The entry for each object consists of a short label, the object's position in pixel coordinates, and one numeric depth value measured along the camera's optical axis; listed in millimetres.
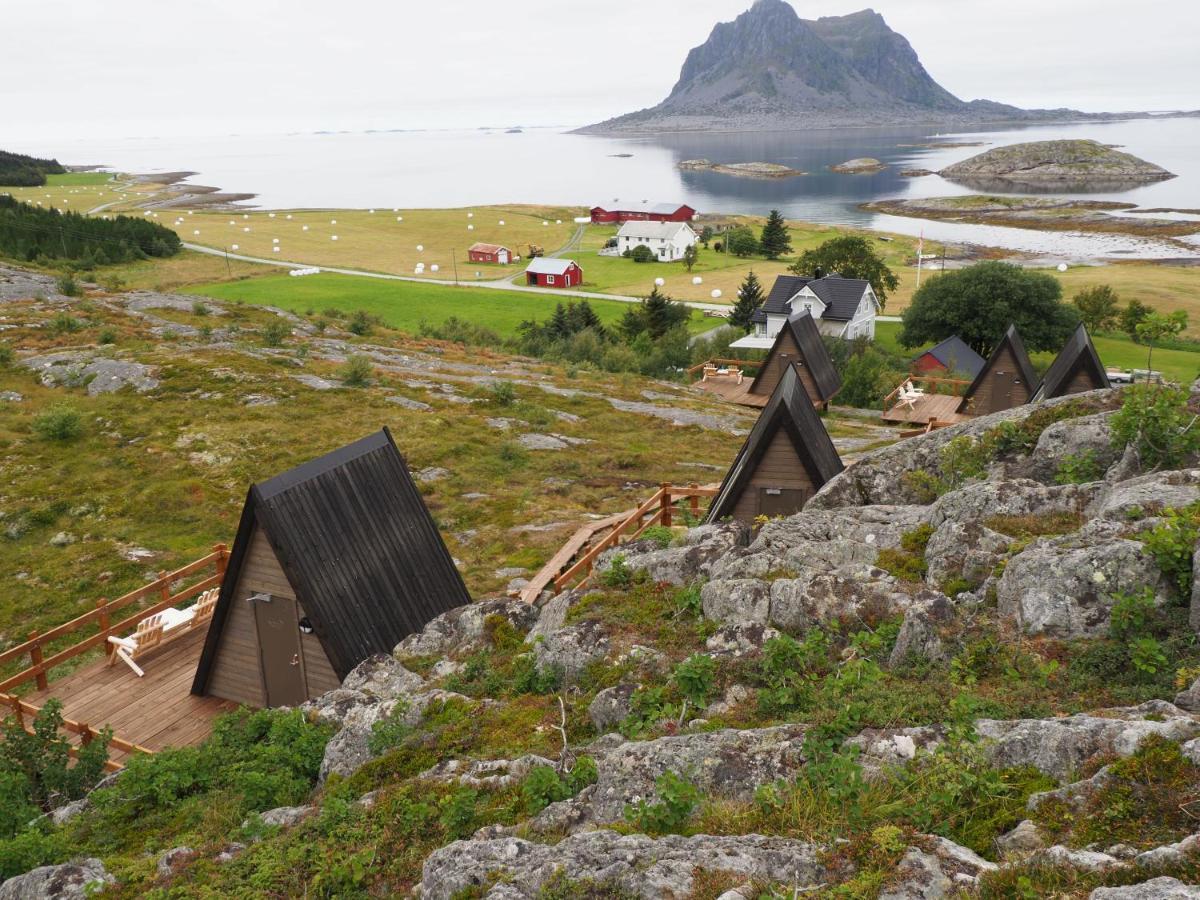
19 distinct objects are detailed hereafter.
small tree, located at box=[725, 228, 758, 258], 132125
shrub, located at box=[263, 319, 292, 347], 52656
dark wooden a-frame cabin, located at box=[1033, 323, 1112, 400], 27438
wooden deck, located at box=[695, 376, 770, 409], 51156
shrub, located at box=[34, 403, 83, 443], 32844
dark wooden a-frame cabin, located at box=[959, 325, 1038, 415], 38750
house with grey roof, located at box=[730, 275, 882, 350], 65312
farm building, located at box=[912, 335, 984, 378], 56562
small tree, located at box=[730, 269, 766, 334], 78250
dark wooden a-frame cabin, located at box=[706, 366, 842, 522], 16234
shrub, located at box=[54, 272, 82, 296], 62750
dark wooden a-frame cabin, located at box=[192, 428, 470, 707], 13891
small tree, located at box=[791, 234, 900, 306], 85625
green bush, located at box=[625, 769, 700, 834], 6738
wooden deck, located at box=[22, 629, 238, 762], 14867
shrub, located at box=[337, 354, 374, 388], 44438
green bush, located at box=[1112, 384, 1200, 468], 10148
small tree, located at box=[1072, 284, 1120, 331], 71250
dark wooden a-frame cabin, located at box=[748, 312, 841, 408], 45531
